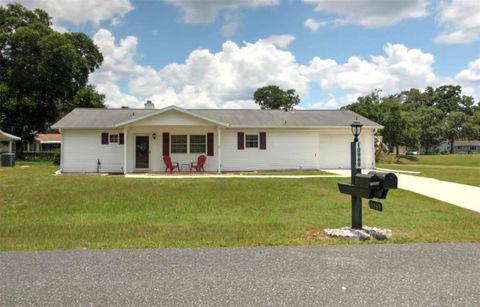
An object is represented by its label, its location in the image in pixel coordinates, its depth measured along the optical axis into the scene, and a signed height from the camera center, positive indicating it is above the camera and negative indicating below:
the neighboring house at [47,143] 56.84 +2.17
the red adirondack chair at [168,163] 19.45 -0.30
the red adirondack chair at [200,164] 19.95 -0.34
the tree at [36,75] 32.56 +6.92
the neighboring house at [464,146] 89.88 +2.18
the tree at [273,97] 69.75 +10.40
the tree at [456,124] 71.81 +5.72
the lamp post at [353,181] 6.63 -0.41
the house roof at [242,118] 20.56 +2.19
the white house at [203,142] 20.08 +0.79
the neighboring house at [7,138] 28.84 +1.51
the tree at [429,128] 66.44 +4.65
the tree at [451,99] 89.81 +12.70
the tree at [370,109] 40.72 +4.85
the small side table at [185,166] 20.38 -0.44
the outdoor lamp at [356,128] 7.51 +0.54
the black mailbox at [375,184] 6.23 -0.43
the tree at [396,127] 40.08 +2.89
